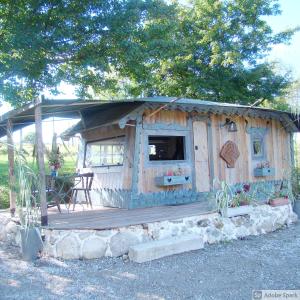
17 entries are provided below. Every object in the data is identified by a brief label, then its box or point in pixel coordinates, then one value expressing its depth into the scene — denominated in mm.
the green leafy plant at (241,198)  6933
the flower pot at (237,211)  6633
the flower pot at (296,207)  8195
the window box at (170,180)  7813
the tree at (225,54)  15055
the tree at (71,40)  9125
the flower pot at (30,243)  5363
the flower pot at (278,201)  7529
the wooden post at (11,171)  7067
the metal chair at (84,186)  7727
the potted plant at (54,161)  7895
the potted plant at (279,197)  7550
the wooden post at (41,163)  5668
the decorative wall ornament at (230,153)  9078
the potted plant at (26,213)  5375
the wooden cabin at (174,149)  7730
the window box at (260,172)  9720
